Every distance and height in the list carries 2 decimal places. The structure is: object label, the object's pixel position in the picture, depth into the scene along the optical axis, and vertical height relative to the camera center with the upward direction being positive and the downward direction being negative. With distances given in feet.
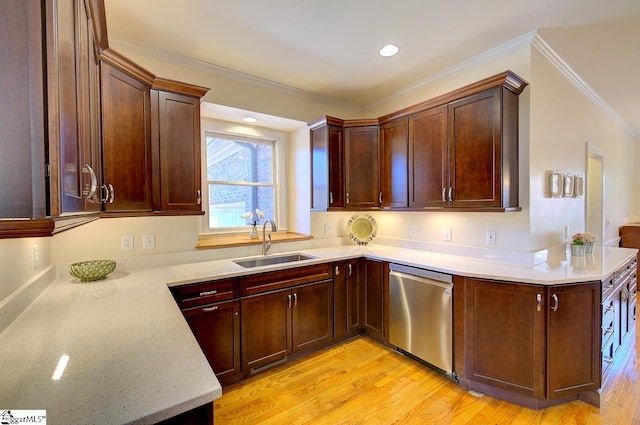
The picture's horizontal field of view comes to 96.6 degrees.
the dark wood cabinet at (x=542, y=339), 6.16 -2.96
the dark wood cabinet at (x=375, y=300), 8.99 -3.02
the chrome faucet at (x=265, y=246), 9.36 -1.23
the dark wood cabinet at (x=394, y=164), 9.45 +1.49
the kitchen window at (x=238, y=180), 10.15 +1.09
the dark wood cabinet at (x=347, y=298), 9.18 -3.01
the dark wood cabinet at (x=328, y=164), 10.20 +1.59
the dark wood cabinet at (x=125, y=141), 5.65 +1.49
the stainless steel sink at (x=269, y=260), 9.03 -1.71
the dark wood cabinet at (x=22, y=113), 2.00 +0.70
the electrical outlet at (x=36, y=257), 5.42 -0.88
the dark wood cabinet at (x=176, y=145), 6.95 +1.63
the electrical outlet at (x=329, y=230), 11.39 -0.89
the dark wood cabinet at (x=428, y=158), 8.36 +1.49
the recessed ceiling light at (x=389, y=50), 7.86 +4.44
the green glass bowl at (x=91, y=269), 6.26 -1.33
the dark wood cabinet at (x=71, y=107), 2.18 +1.03
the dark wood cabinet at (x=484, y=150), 7.19 +1.48
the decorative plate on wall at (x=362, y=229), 11.12 -0.84
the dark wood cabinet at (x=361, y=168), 10.43 +1.44
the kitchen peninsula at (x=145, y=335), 2.56 -1.66
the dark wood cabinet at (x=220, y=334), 6.73 -3.06
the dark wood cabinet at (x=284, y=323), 7.51 -3.28
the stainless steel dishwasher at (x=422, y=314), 7.35 -2.97
